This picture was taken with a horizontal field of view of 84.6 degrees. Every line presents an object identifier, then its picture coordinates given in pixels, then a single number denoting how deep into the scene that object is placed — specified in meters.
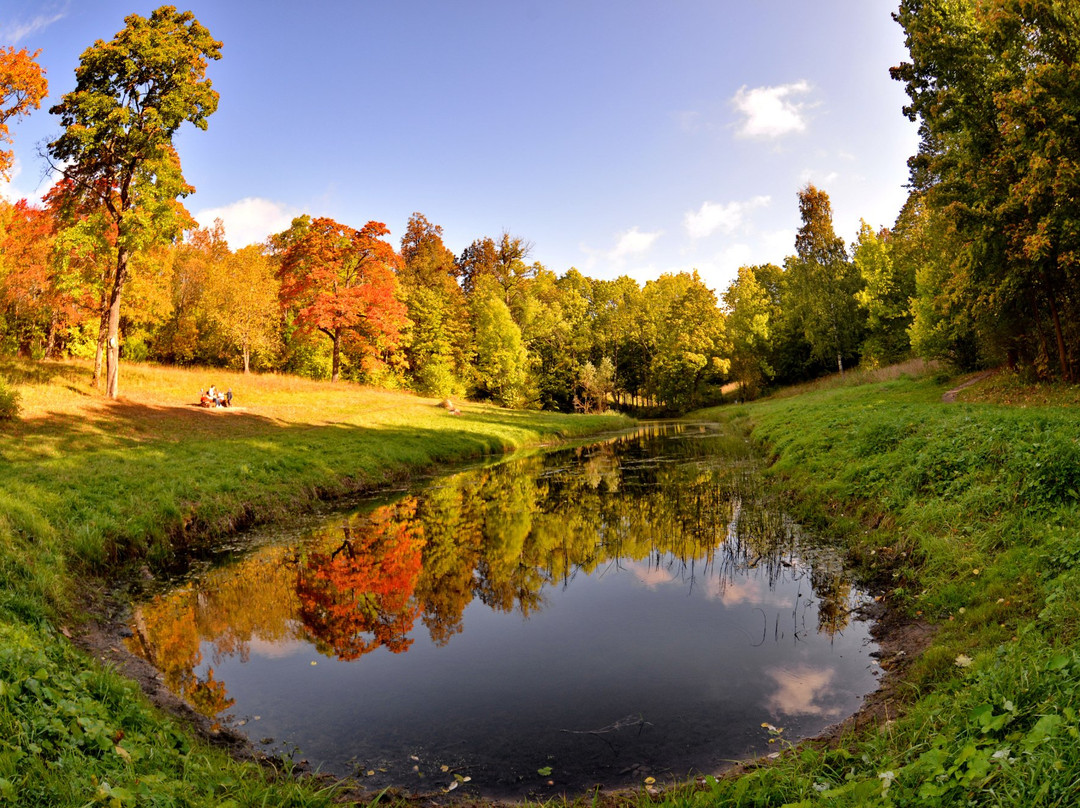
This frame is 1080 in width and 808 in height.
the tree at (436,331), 53.22
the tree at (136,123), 22.58
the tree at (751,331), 63.25
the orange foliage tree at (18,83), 18.52
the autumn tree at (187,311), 48.56
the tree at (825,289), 56.91
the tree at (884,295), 51.25
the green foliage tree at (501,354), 56.38
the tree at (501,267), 71.50
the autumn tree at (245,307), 41.25
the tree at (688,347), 60.50
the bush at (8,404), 17.31
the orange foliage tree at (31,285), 31.58
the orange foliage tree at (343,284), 42.06
